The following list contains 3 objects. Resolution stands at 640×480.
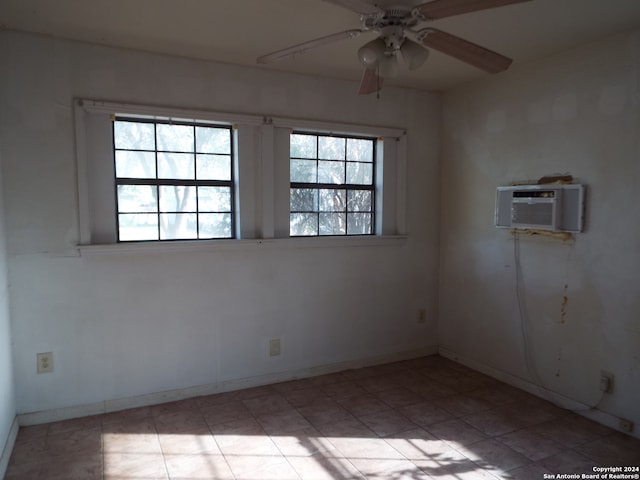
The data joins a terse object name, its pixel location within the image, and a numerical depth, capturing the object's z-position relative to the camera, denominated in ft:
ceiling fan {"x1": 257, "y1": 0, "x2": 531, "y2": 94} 5.89
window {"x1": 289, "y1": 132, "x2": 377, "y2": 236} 12.32
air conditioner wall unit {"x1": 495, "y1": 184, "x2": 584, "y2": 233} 10.03
